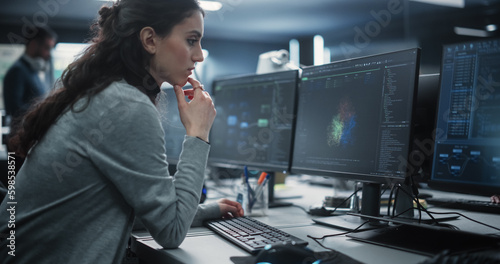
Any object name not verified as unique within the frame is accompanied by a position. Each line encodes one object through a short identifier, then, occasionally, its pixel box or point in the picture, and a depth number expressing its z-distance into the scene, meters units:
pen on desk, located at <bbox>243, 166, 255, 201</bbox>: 1.50
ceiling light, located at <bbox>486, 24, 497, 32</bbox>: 3.92
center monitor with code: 1.13
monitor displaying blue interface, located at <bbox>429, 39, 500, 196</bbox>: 1.11
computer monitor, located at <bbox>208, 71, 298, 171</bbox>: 1.60
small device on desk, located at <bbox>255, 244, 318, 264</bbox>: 0.81
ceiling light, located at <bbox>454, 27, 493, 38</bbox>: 3.96
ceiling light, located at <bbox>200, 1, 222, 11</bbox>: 4.70
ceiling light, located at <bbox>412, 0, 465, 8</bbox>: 4.18
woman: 0.95
